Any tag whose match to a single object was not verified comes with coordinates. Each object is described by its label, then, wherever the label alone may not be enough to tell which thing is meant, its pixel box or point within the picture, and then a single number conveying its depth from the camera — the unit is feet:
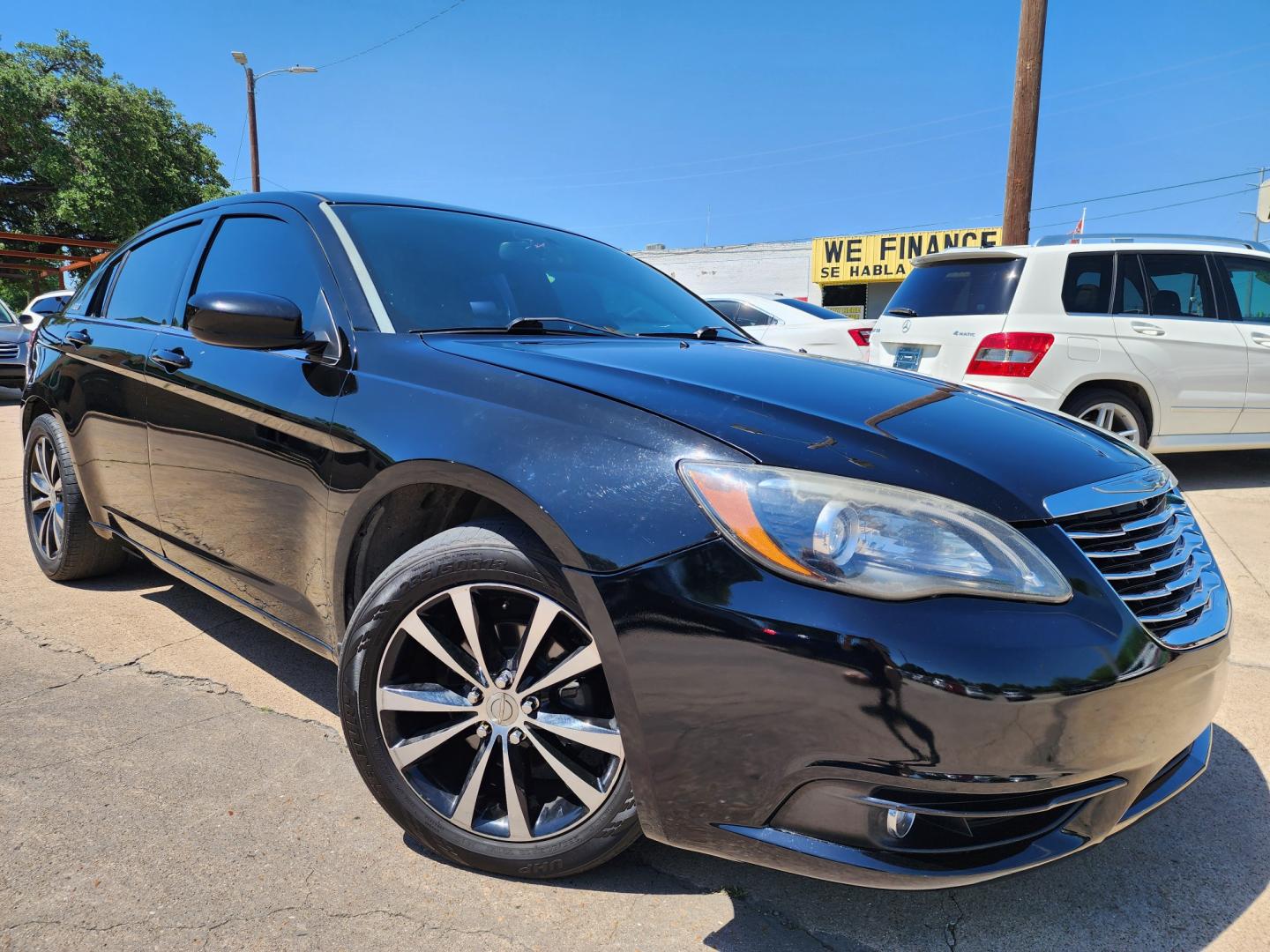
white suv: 19.13
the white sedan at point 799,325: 26.14
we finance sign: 91.45
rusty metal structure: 74.69
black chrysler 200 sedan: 4.51
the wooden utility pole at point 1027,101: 28.40
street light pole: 64.59
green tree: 73.77
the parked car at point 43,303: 38.63
